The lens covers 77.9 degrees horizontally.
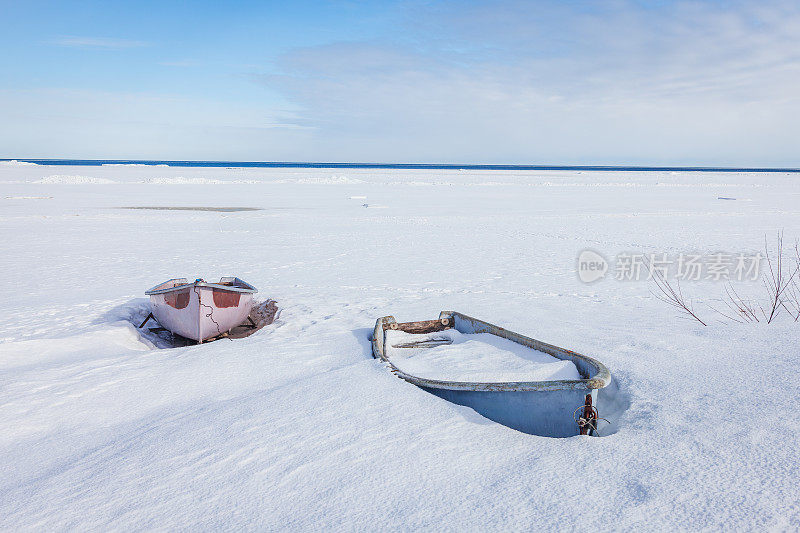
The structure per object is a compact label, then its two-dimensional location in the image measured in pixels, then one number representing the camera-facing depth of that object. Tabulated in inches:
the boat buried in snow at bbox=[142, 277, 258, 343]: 270.5
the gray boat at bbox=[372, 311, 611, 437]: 161.3
